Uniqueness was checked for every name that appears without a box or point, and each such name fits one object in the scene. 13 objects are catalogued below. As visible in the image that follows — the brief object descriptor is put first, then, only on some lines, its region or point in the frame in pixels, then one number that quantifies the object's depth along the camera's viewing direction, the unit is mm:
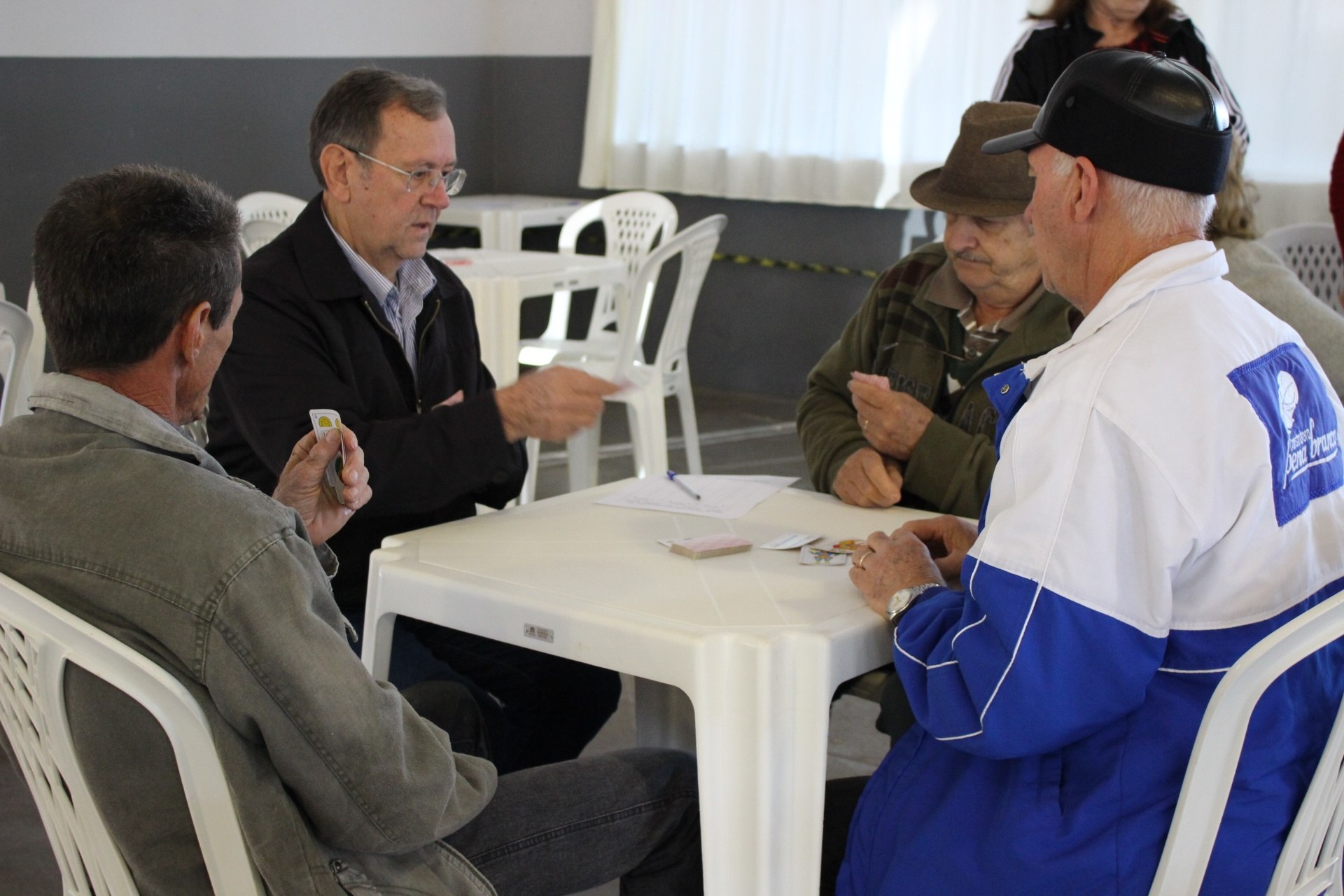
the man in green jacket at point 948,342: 2059
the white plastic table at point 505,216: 5859
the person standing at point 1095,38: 3242
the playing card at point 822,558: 1736
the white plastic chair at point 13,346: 2562
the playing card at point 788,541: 1799
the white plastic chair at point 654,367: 3934
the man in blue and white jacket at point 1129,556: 1220
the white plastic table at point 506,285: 3850
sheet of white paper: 2004
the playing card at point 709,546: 1743
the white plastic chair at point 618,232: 5207
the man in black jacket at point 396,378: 1964
